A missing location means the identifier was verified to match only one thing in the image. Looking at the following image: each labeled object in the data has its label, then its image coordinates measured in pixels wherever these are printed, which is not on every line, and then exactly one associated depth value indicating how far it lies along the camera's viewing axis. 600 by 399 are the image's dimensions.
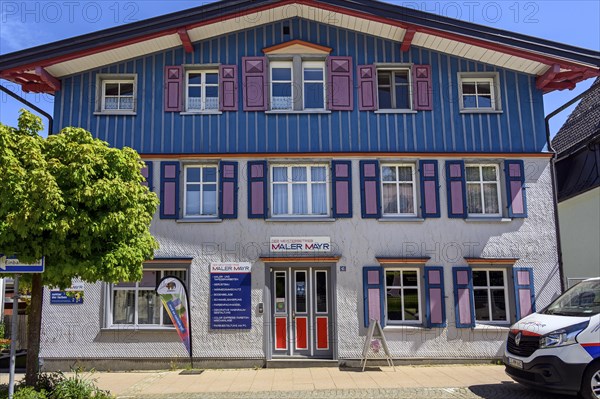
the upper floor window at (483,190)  13.77
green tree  7.97
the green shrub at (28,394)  7.82
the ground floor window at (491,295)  13.34
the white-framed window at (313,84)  14.01
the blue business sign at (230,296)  12.92
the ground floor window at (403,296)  13.24
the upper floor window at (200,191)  13.56
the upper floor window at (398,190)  13.67
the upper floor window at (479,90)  14.20
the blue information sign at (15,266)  8.02
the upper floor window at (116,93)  14.05
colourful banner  12.83
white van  8.14
